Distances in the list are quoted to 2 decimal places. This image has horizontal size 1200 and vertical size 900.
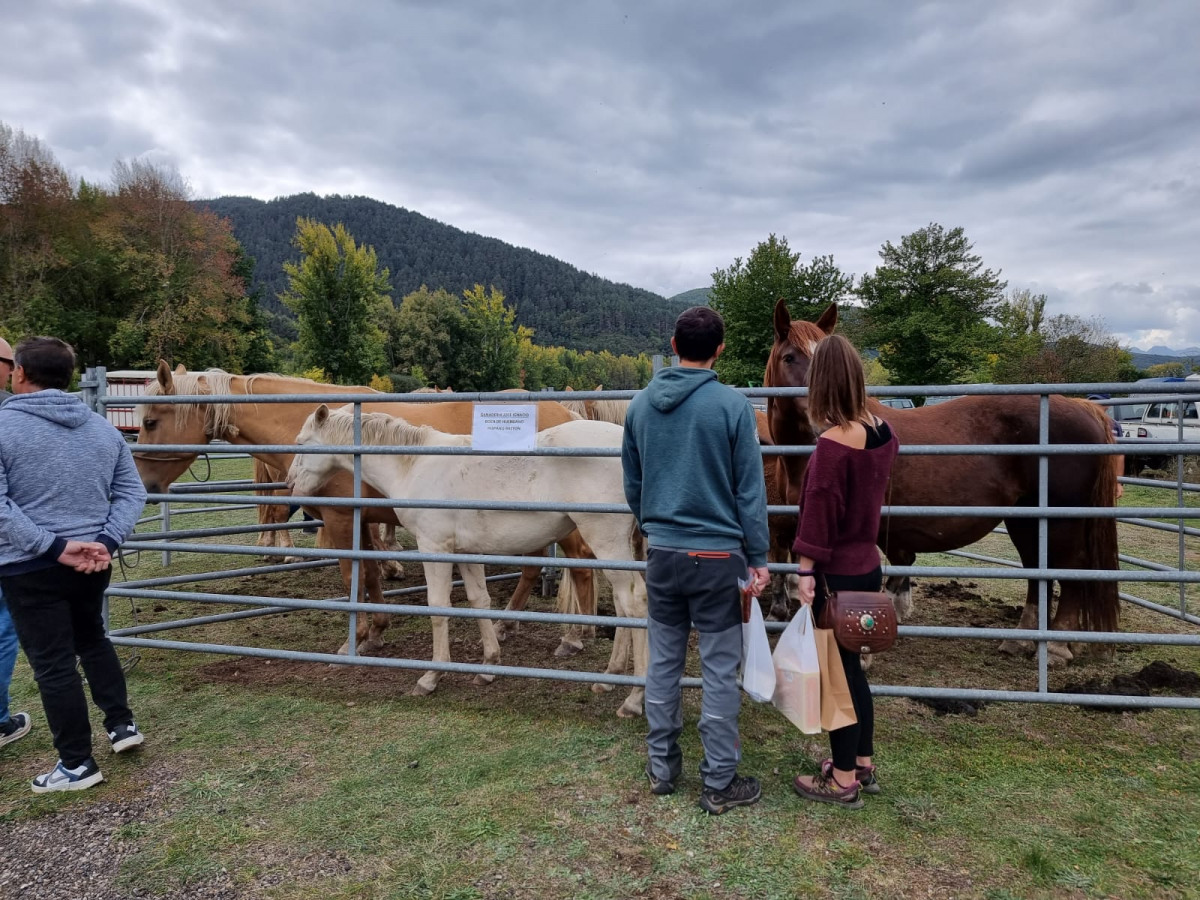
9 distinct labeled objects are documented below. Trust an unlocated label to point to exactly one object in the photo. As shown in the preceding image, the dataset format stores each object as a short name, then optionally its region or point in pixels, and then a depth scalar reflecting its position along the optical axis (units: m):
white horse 3.86
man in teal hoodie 2.66
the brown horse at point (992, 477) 4.26
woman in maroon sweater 2.58
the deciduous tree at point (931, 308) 42.66
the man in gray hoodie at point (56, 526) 2.91
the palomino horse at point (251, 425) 5.32
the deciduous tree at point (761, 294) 39.97
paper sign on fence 3.81
